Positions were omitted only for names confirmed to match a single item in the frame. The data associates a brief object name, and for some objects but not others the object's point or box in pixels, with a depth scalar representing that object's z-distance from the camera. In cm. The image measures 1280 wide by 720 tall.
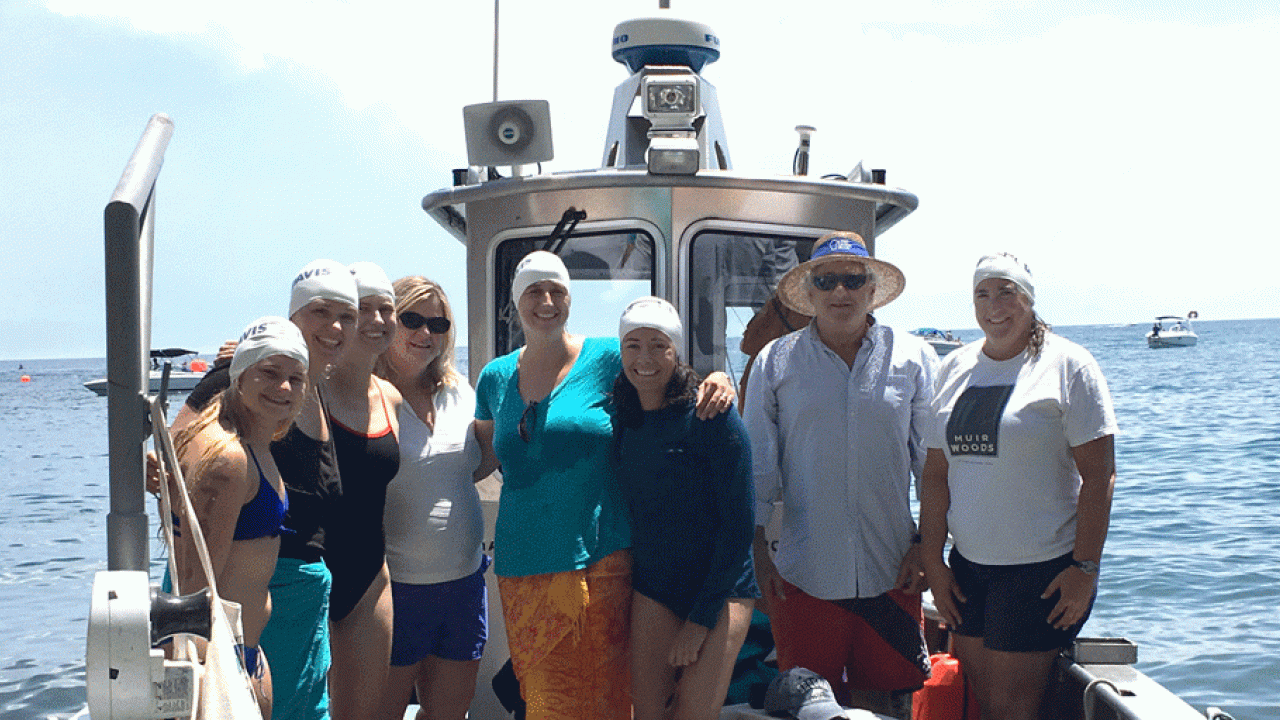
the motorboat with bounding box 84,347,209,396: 4484
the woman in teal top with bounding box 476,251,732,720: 306
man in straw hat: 341
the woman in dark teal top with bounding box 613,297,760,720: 302
